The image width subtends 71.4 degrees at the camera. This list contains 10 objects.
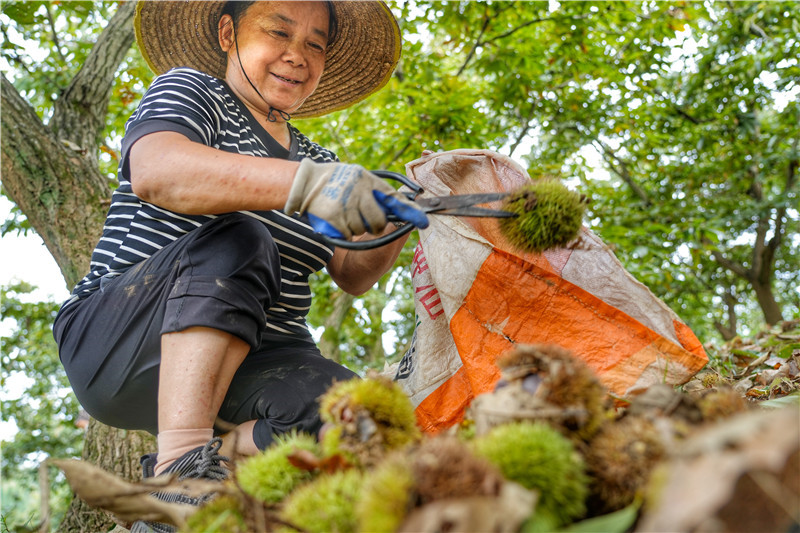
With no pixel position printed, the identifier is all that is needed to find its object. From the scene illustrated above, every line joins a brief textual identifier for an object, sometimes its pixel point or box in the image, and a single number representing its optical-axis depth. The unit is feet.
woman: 4.33
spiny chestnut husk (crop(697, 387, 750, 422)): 2.18
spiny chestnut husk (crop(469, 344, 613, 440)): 2.26
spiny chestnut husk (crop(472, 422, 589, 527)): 1.98
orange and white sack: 5.12
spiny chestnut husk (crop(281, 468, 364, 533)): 2.10
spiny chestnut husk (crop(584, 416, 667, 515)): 2.12
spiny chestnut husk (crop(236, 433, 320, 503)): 2.59
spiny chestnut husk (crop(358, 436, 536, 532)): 1.69
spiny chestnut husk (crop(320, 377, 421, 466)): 2.54
